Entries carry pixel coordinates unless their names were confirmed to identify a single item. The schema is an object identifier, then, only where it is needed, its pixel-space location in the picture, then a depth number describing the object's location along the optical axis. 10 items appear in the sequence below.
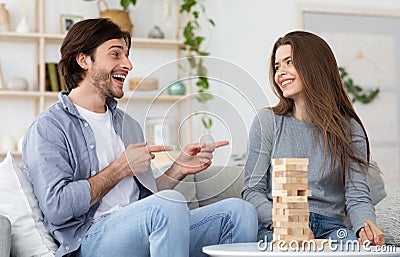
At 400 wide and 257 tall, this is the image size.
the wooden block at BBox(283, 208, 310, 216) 1.81
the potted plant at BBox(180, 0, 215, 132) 4.95
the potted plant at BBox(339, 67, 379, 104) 5.41
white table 1.66
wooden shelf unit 4.67
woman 2.40
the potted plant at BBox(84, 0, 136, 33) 4.80
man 2.05
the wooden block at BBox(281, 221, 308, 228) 1.81
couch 2.14
